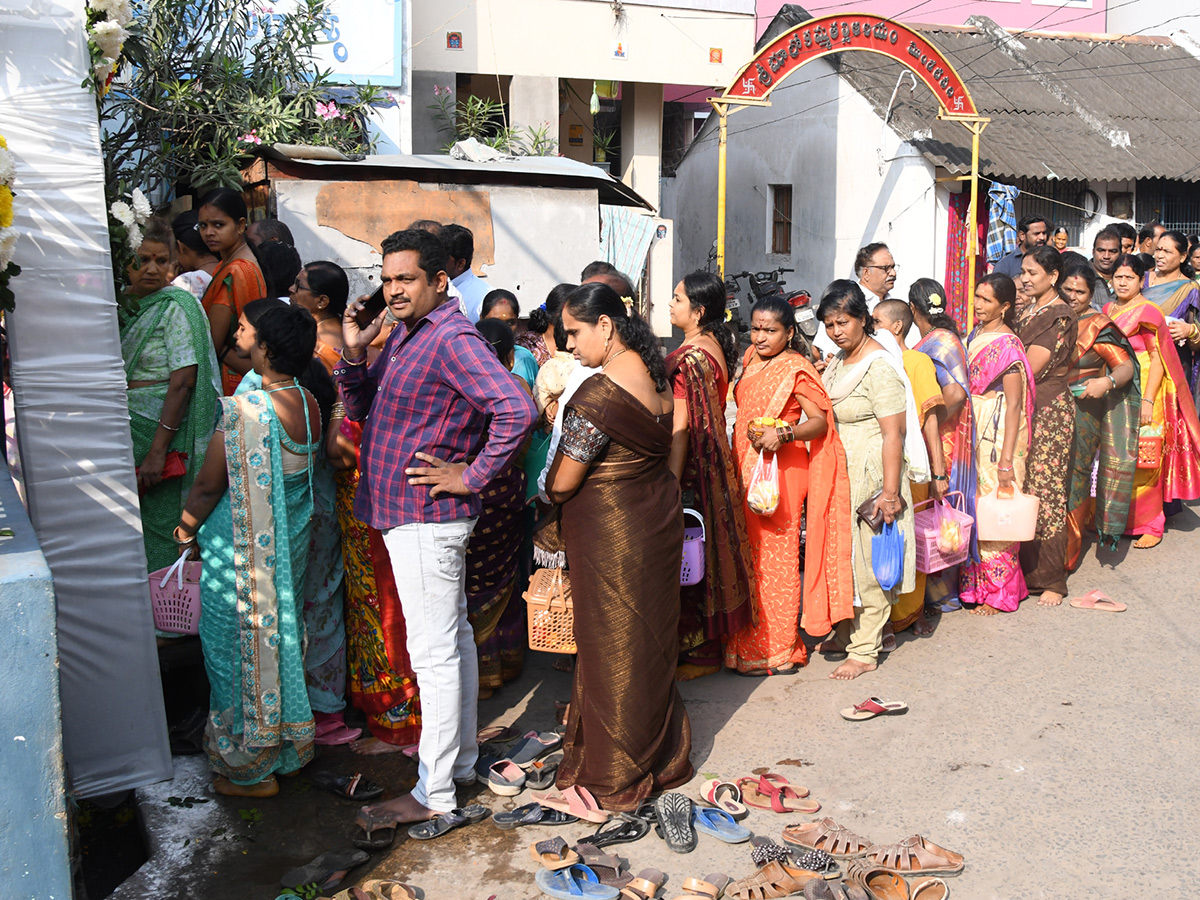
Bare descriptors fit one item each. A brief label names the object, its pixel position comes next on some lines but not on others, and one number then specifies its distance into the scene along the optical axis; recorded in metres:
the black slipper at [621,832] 3.54
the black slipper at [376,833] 3.49
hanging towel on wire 9.39
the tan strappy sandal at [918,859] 3.33
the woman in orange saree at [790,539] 5.02
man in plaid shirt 3.51
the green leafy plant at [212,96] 7.00
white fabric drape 3.57
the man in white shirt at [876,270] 6.56
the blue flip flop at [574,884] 3.22
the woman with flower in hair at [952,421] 5.68
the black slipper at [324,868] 3.25
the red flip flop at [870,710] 4.52
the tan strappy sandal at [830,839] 3.44
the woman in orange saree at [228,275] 4.96
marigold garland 2.80
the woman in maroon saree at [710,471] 4.76
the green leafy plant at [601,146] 13.95
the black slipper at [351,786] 3.85
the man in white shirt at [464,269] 4.96
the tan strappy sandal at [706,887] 3.23
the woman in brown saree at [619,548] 3.69
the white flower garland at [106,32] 3.71
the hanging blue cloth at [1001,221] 12.88
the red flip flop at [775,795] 3.77
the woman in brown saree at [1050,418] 6.06
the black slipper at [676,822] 3.51
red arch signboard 10.85
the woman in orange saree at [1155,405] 7.03
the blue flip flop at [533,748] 4.10
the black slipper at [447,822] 3.56
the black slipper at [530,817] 3.64
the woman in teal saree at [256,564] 3.79
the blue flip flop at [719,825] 3.57
